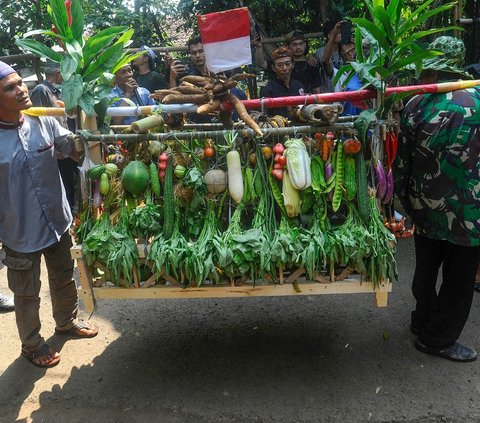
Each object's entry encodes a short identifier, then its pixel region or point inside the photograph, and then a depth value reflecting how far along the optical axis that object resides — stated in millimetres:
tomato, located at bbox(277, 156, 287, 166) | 2618
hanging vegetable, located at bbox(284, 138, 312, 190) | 2531
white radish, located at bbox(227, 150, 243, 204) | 2598
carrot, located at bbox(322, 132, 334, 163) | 2656
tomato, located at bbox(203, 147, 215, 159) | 2721
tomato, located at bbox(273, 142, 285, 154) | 2637
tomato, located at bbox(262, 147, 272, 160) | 2689
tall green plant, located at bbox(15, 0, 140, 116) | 2617
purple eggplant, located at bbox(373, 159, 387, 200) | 2586
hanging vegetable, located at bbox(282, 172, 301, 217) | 2604
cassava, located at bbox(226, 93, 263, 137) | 2553
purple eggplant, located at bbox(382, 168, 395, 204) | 2613
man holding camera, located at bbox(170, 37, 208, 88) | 5148
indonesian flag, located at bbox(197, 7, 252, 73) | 3260
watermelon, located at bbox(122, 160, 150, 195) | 2635
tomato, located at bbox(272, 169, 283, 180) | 2621
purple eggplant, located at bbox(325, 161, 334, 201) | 2633
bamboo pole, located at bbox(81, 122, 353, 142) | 2578
